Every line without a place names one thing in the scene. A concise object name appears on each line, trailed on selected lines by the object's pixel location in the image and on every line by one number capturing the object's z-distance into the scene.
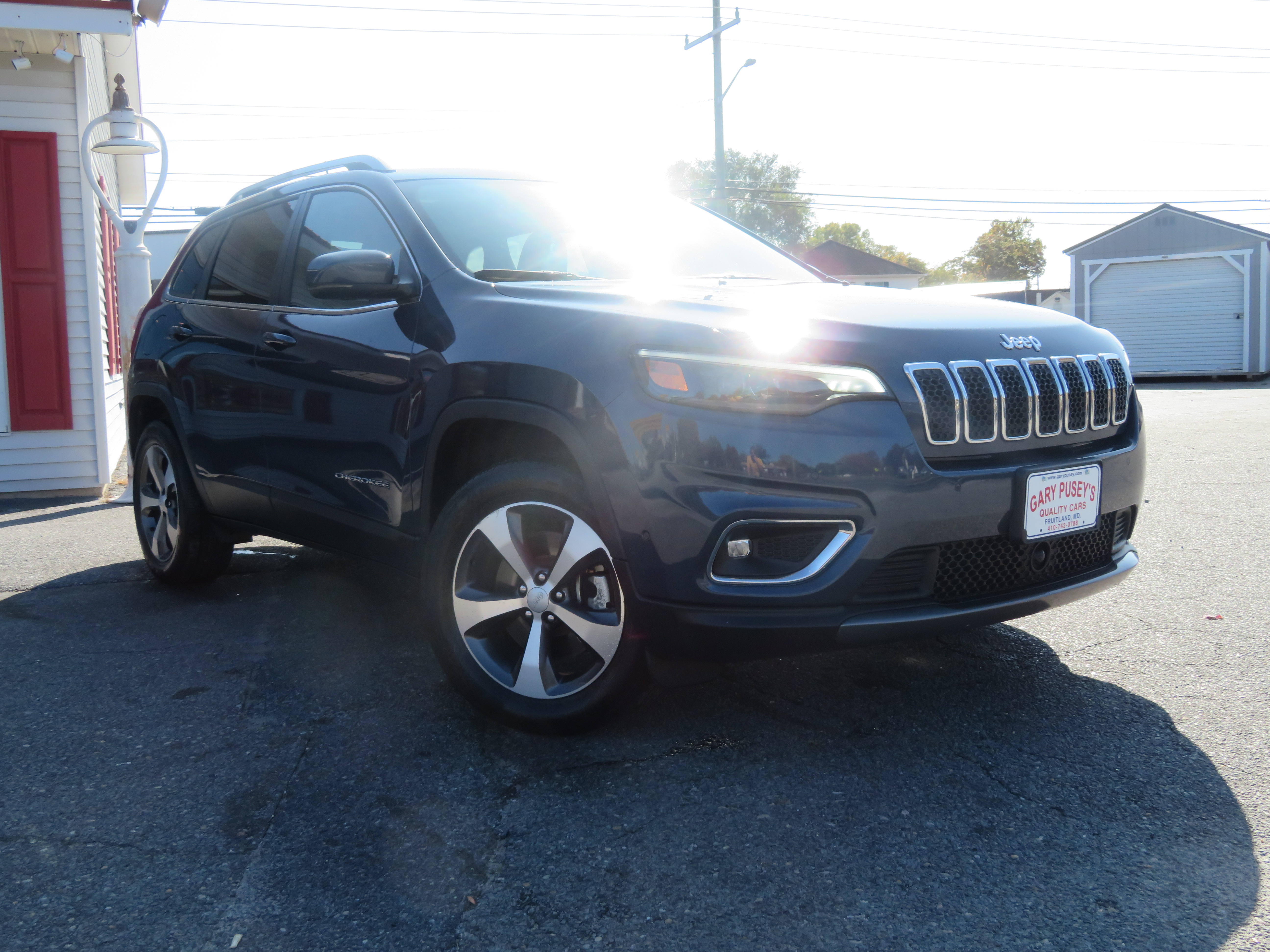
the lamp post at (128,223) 9.11
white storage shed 28.20
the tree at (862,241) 112.69
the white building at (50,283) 9.27
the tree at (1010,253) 97.25
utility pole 26.56
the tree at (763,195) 65.56
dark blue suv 2.71
